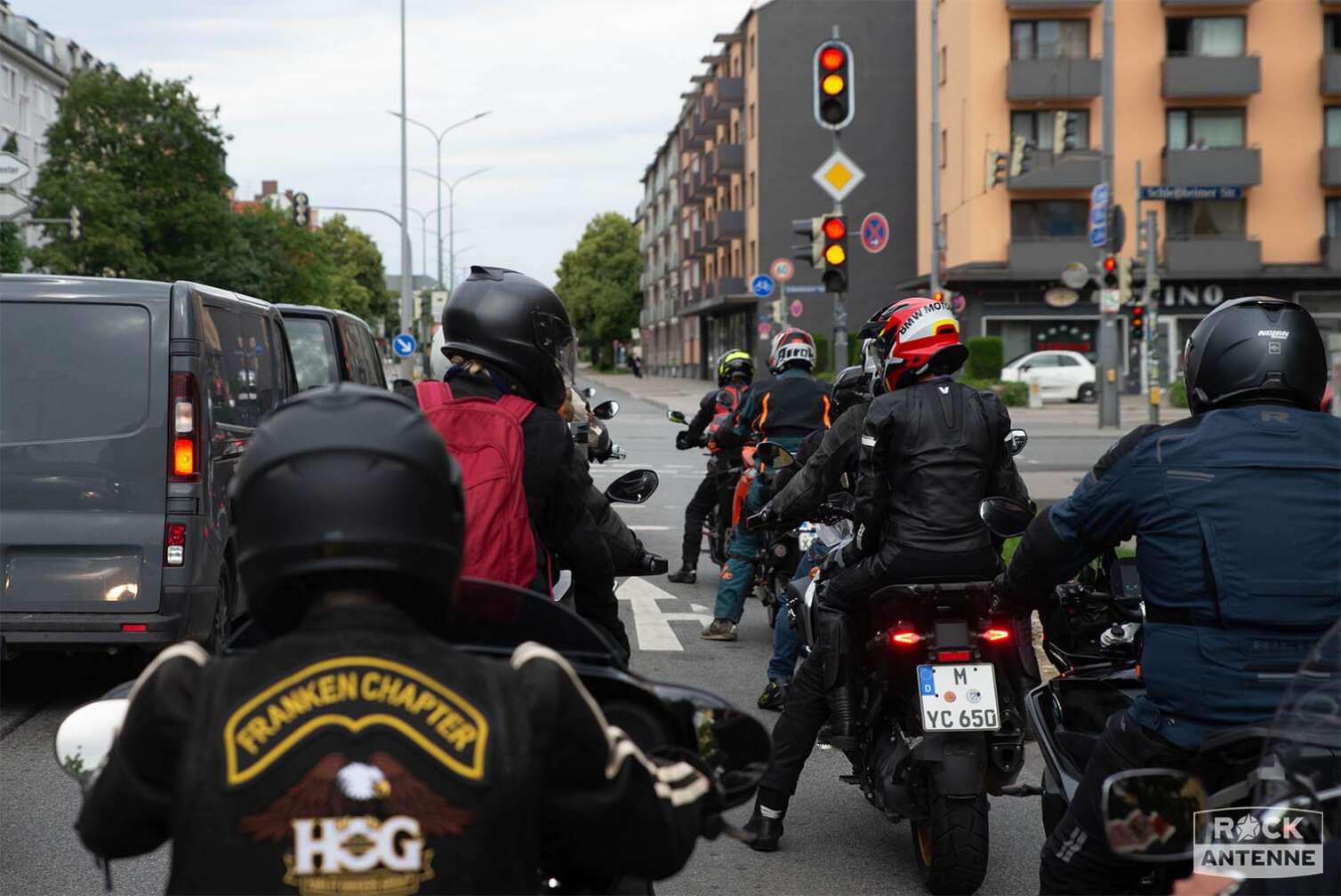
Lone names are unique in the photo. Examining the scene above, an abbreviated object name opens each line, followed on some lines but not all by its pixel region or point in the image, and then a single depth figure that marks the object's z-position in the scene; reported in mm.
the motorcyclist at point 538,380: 3527
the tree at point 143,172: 64562
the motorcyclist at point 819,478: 5773
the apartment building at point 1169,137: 47469
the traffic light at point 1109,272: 29422
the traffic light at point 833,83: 13367
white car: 43406
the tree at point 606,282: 111875
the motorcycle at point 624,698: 2387
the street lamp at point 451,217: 74425
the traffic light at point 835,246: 14539
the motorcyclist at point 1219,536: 2922
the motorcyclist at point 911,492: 4816
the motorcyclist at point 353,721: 1841
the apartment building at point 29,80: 71375
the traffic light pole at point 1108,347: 28891
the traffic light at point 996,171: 30094
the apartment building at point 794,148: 59719
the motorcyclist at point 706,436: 11586
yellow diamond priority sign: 14883
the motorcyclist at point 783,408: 8844
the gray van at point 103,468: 7383
